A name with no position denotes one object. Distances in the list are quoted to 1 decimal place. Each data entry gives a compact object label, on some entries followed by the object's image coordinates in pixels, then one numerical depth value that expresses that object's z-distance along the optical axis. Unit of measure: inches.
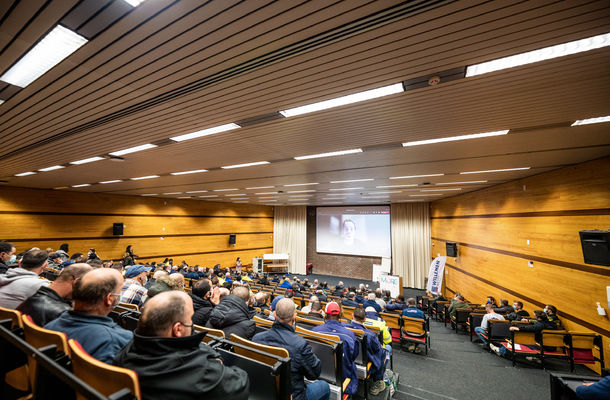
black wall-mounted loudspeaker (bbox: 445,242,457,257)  425.7
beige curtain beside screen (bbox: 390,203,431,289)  574.6
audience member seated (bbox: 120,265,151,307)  147.3
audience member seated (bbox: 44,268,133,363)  62.6
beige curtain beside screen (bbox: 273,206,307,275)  723.4
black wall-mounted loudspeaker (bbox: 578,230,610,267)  168.6
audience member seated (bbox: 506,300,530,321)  233.8
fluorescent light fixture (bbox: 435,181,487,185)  319.6
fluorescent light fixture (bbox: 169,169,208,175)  259.9
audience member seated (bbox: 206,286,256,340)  109.9
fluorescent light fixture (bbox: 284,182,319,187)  344.1
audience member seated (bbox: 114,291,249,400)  45.9
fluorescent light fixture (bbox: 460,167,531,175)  234.5
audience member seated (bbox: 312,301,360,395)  112.9
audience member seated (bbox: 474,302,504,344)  240.8
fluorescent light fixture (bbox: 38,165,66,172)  242.7
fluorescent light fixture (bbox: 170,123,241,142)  141.3
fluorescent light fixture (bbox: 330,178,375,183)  306.8
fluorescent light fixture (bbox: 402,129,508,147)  145.8
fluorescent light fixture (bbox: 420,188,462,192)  388.9
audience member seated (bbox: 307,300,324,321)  183.5
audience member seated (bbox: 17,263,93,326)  85.6
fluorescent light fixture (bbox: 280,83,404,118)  99.0
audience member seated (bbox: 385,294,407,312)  271.9
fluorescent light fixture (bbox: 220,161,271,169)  221.9
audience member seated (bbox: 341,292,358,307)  272.6
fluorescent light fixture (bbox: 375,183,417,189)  335.1
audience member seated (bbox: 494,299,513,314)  258.0
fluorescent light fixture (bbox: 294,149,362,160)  184.2
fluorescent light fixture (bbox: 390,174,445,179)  275.7
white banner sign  433.1
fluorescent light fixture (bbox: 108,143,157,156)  179.5
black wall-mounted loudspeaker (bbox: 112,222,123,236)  446.3
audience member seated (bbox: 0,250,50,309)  92.1
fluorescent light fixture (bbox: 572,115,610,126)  124.8
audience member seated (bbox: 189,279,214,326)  134.8
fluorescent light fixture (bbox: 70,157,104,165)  215.3
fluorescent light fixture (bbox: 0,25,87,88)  74.2
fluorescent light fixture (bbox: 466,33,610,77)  73.2
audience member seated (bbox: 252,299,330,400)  85.2
